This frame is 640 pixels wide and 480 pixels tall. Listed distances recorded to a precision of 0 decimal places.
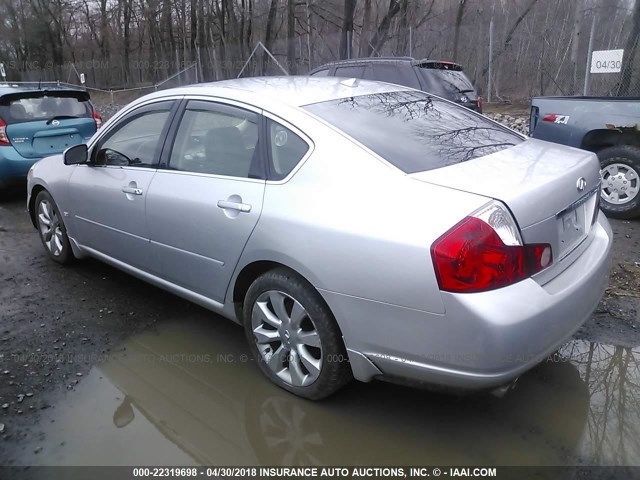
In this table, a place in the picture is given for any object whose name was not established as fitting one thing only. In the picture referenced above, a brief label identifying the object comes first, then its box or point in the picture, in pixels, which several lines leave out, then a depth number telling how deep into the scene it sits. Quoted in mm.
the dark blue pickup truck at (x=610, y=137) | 5492
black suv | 8156
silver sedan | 2195
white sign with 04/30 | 9172
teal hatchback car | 6750
